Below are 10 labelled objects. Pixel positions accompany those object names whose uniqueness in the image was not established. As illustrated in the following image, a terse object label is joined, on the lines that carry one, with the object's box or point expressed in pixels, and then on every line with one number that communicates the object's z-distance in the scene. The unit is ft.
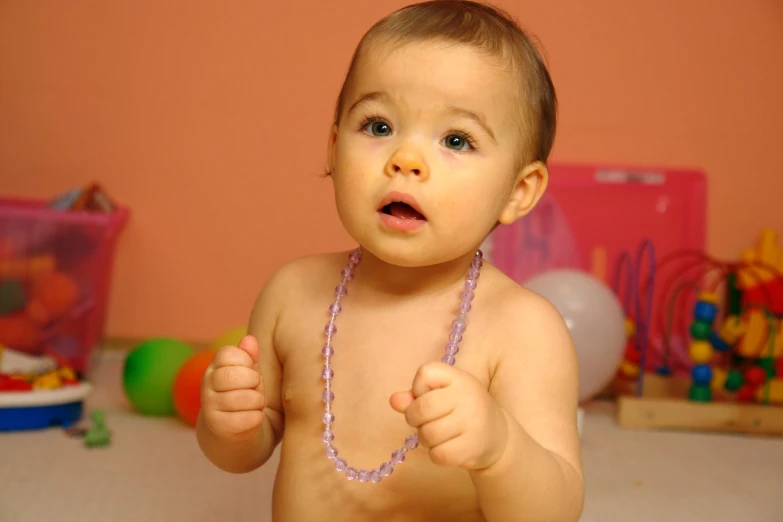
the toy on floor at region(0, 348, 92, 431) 5.20
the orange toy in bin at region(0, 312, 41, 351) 6.48
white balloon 5.92
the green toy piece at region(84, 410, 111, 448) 5.09
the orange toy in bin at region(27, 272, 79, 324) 6.53
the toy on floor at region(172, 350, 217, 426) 5.35
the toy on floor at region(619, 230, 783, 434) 6.10
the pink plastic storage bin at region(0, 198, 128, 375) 6.51
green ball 5.68
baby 2.67
